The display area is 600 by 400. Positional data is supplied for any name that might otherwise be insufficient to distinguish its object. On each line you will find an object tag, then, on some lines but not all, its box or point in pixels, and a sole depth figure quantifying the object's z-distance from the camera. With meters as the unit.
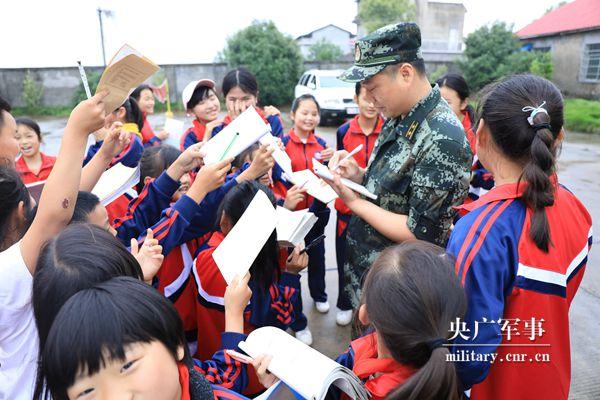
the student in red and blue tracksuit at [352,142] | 2.84
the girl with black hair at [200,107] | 3.29
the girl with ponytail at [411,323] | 0.87
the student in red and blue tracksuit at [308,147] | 3.02
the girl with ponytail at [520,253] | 1.07
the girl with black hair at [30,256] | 1.15
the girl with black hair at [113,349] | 0.79
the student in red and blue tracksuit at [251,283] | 1.64
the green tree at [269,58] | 15.80
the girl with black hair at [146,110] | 3.55
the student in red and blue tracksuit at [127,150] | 2.31
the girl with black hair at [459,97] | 2.95
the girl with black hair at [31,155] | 2.94
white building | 38.12
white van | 11.72
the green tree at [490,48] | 16.02
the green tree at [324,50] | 23.48
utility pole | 19.56
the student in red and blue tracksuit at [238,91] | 3.19
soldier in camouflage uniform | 1.47
